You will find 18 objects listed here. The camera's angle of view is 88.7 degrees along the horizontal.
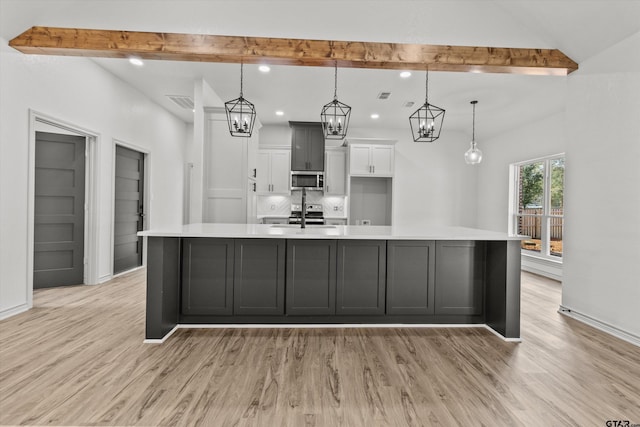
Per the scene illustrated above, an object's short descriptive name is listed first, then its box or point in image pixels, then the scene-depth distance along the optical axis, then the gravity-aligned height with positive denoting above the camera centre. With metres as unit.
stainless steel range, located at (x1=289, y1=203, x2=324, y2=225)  6.67 -0.08
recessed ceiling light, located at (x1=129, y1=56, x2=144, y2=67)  4.12 +1.85
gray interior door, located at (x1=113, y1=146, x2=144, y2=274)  5.09 -0.03
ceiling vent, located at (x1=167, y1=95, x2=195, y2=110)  5.43 +1.85
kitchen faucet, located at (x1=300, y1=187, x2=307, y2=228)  3.43 -0.06
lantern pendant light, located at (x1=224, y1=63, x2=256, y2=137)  3.17 +0.88
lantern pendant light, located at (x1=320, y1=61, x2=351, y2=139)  3.00 +0.81
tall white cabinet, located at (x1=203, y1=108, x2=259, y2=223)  4.84 +0.54
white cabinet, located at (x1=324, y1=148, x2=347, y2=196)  6.73 +0.80
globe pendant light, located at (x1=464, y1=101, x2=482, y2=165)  4.60 +0.83
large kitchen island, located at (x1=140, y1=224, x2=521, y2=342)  3.07 -0.65
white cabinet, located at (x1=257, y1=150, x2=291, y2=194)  6.72 +0.80
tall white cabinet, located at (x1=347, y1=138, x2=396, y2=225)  6.56 +0.67
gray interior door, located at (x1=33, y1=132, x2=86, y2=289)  4.27 -0.06
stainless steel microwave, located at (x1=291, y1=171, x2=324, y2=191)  6.53 +0.61
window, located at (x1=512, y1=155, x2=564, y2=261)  5.76 +0.20
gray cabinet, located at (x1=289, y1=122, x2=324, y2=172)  6.46 +1.26
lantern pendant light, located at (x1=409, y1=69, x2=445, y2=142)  3.38 +0.87
